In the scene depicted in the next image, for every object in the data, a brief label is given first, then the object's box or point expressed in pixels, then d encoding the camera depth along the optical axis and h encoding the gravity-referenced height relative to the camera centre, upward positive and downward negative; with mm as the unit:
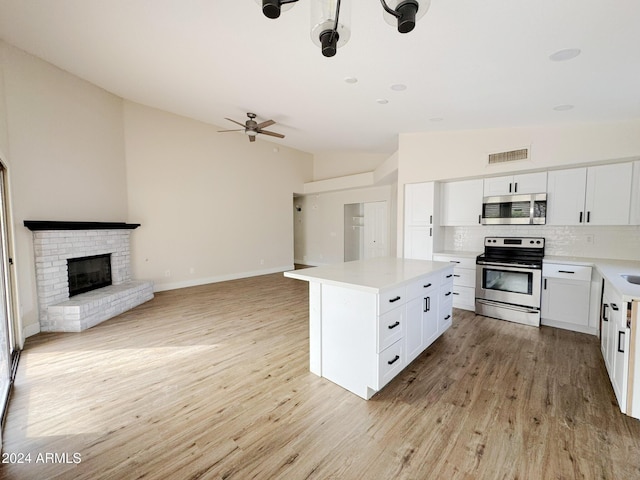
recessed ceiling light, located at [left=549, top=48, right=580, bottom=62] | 2118 +1318
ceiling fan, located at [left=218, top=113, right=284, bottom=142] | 4630 +1640
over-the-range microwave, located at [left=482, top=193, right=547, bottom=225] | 3771 +155
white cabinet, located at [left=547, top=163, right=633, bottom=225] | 3270 +311
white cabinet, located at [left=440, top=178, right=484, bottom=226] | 4317 +302
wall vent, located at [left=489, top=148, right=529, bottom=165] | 3719 +900
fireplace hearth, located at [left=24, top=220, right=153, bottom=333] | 3521 -792
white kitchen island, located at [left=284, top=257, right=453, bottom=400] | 2076 -838
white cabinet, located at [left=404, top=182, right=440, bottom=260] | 4578 +12
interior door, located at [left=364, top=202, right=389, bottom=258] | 7340 -245
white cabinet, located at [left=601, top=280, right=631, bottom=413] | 1918 -960
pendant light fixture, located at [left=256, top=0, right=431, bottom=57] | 1273 +1011
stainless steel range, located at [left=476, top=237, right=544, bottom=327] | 3600 -822
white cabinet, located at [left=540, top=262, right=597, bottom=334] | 3352 -971
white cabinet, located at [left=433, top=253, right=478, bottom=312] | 4125 -919
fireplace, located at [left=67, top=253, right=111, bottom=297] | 4039 -801
